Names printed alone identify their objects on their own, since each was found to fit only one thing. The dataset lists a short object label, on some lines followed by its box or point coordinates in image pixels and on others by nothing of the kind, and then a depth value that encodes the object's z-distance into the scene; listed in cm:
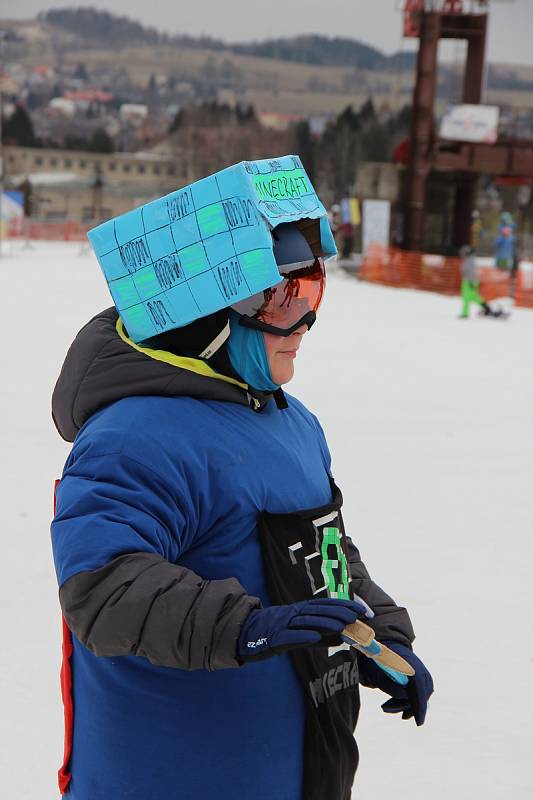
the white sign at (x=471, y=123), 2711
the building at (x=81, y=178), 9044
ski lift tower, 2653
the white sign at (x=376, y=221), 2611
